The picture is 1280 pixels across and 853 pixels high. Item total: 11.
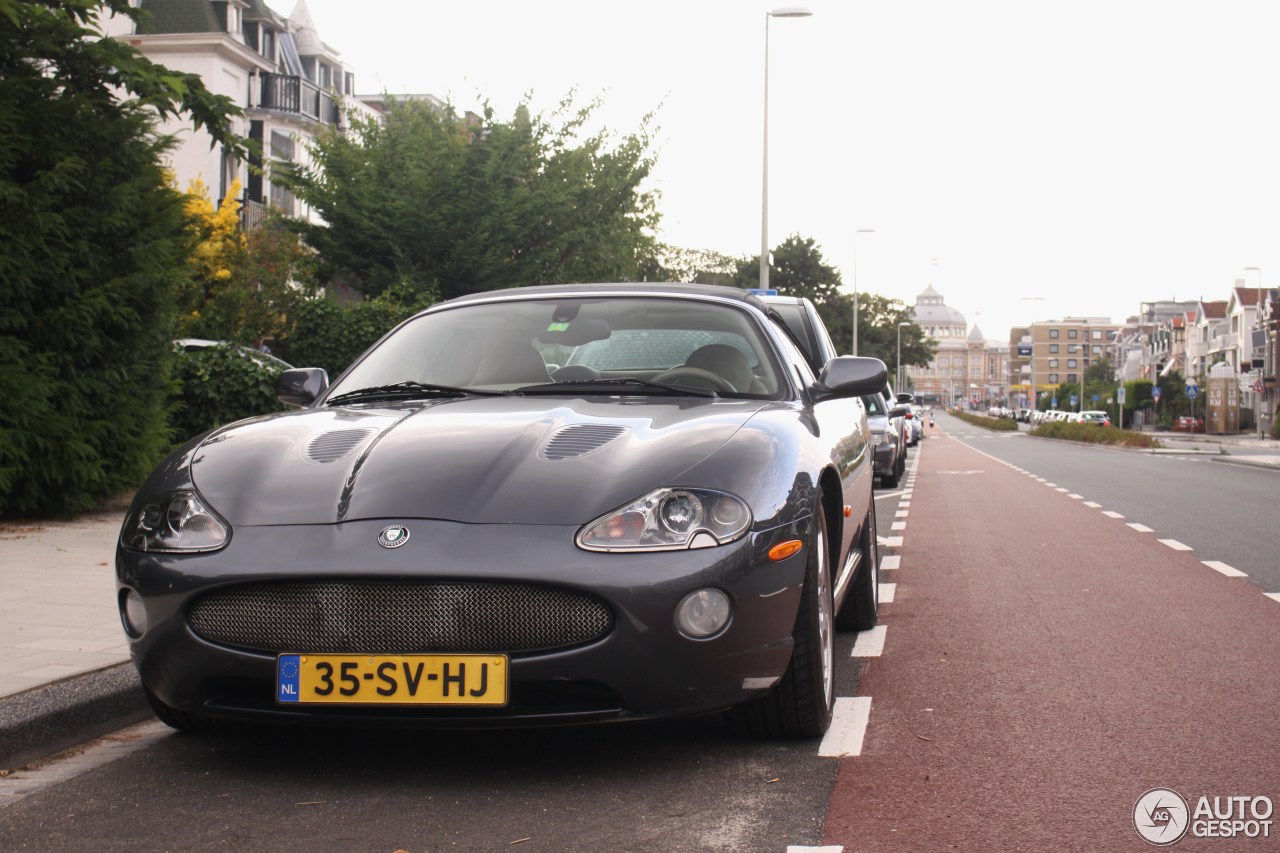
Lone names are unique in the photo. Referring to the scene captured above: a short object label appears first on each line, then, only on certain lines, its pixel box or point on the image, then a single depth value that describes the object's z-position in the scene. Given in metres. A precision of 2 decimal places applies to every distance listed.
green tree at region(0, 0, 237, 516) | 9.92
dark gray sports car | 3.75
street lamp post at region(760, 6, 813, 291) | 26.28
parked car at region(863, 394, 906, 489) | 19.19
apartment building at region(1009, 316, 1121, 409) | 168.48
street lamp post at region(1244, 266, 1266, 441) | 97.38
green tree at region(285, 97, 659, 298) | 19.03
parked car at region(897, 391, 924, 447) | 44.69
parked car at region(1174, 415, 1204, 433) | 89.62
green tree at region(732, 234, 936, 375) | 71.69
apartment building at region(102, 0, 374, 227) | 41.75
